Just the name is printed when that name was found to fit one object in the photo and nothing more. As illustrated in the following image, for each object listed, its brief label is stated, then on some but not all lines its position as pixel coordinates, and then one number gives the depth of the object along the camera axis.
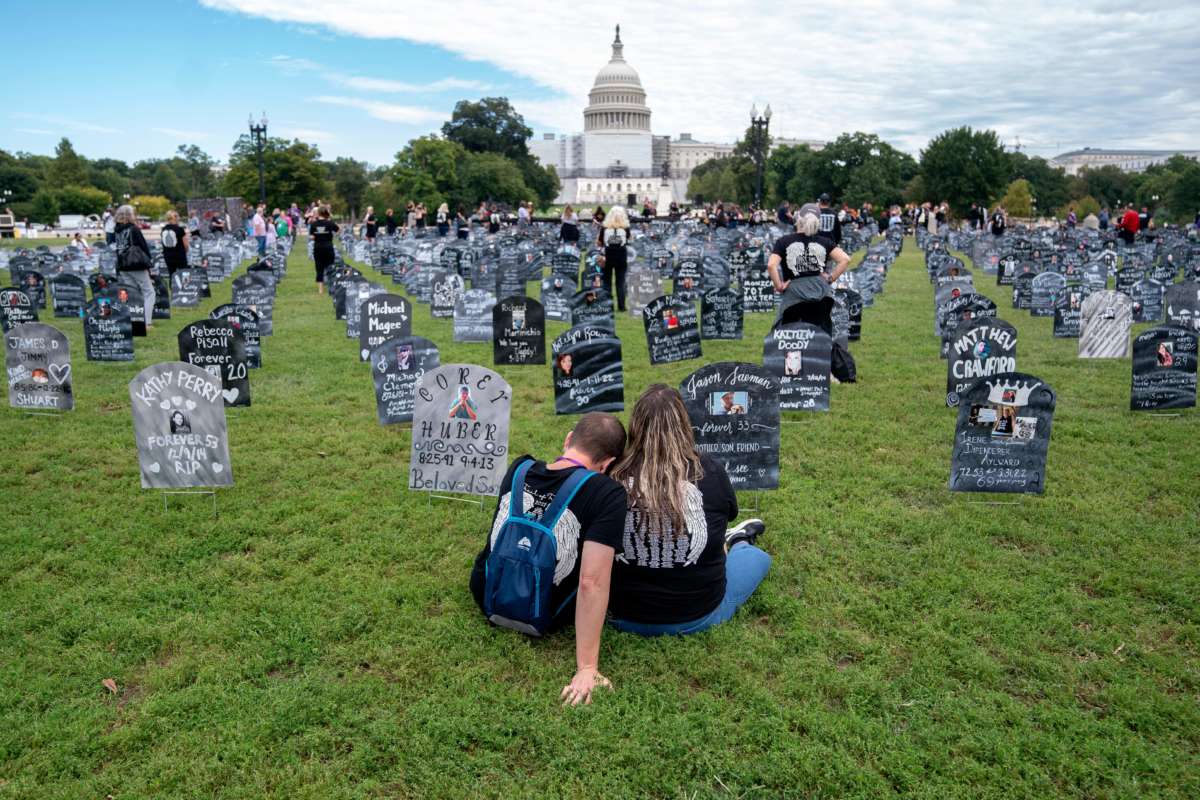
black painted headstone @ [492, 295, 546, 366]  10.68
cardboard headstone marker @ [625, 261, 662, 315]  15.59
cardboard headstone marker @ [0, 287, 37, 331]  11.84
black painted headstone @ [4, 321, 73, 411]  7.92
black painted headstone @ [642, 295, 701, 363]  10.55
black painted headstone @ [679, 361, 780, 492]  5.87
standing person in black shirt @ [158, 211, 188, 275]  15.98
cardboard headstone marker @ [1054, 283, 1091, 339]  13.05
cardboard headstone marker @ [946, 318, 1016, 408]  7.80
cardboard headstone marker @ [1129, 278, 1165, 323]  14.54
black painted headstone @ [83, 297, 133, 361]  10.80
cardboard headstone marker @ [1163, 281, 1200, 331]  12.22
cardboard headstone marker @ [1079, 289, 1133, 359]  11.03
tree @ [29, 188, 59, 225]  71.06
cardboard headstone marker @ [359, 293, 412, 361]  10.04
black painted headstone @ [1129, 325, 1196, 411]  8.32
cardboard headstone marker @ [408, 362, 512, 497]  6.00
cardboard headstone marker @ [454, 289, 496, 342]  12.83
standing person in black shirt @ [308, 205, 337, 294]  17.64
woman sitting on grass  4.11
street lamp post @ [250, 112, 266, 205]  40.34
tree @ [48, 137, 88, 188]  85.12
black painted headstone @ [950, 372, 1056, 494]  5.96
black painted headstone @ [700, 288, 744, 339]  12.96
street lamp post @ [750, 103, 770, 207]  37.50
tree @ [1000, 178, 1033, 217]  75.06
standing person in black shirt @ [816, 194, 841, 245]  16.41
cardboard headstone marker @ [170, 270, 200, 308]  16.28
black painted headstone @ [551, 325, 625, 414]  8.17
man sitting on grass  3.91
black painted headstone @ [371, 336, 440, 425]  7.65
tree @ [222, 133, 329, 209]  63.34
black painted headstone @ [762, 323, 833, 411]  7.91
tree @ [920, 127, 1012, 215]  63.72
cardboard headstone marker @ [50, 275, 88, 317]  15.23
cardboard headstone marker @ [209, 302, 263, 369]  10.05
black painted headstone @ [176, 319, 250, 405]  8.00
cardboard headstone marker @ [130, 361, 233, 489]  5.72
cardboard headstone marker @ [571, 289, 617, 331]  12.59
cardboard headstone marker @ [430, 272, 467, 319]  15.16
